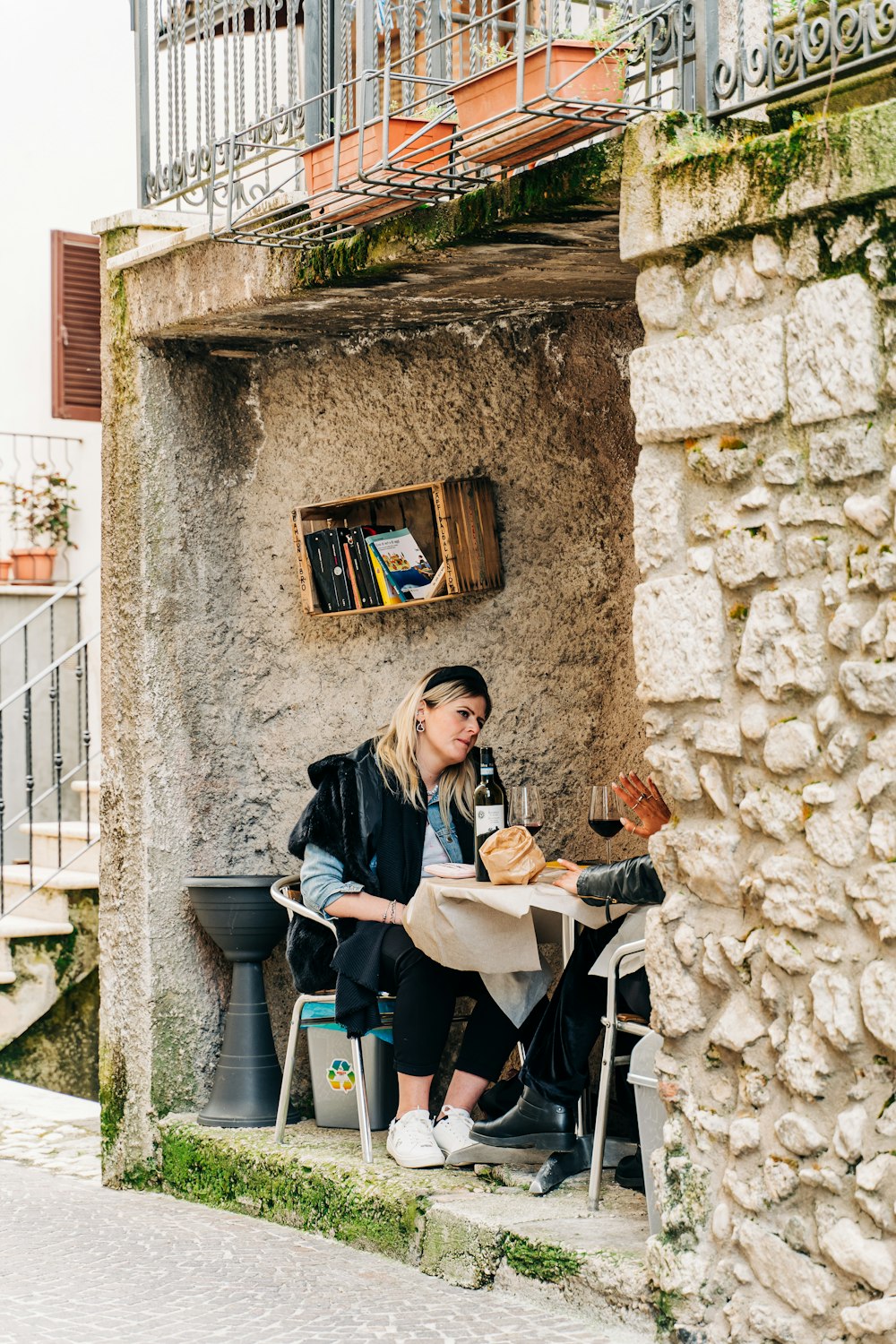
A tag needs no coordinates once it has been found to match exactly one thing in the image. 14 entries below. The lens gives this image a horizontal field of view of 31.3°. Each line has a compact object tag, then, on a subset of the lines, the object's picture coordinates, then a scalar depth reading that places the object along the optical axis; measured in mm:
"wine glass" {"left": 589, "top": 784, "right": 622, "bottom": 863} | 4254
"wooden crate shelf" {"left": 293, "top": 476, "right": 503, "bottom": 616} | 5074
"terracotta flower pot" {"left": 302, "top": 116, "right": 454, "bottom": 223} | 3865
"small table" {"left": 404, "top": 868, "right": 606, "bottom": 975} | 4266
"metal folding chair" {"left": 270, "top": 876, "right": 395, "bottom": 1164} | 4566
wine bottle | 4457
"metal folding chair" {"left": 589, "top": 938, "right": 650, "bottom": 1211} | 4004
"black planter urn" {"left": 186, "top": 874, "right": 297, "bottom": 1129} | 5172
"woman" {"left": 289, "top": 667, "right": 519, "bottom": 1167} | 4551
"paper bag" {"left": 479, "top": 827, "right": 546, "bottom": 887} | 4172
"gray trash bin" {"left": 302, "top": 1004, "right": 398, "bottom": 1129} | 5117
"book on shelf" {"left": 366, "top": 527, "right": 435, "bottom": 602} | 5223
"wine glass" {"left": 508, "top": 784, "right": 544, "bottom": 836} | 4387
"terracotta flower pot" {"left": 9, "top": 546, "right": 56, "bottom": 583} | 9727
